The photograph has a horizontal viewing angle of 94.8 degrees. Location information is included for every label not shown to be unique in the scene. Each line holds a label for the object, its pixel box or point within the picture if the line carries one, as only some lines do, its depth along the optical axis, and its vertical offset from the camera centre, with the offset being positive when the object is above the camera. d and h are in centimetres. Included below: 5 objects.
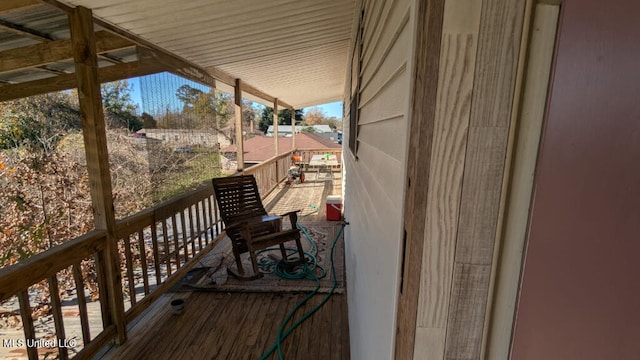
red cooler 524 -131
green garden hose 217 -156
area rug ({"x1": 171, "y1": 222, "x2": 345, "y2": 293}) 302 -157
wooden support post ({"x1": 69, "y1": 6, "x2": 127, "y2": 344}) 191 -11
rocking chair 317 -100
